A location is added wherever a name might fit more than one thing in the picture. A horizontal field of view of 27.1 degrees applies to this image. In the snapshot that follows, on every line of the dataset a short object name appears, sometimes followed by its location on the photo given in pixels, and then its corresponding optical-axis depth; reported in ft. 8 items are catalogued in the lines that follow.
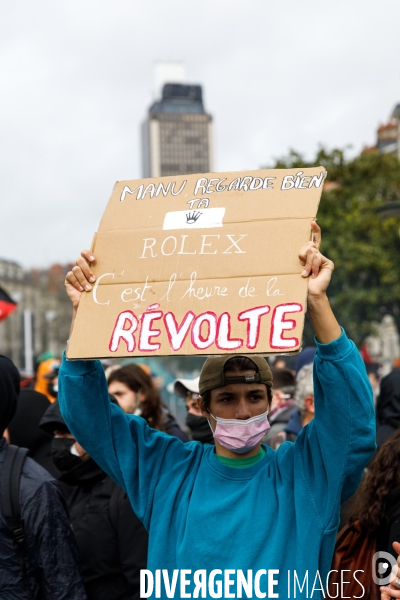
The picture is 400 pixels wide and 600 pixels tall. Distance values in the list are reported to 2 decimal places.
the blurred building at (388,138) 178.29
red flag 23.32
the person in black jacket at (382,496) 9.86
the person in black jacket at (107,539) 11.57
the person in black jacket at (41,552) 9.77
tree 106.73
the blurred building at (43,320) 252.42
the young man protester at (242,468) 8.09
